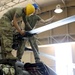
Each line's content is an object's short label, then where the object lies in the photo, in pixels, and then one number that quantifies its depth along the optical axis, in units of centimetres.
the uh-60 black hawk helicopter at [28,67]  304
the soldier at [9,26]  366
